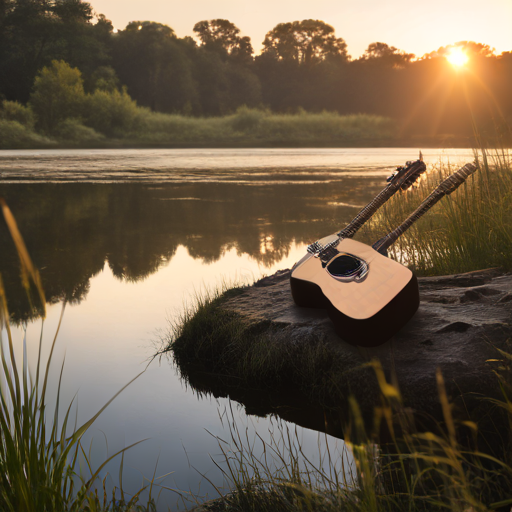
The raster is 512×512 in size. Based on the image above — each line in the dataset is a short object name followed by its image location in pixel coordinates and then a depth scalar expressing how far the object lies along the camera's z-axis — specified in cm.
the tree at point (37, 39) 3584
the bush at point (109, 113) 3525
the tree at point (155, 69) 4050
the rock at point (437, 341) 236
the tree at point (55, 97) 3394
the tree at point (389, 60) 4003
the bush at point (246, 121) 3731
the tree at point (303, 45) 4550
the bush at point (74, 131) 3331
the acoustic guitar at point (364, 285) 255
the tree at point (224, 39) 4562
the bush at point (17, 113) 3219
